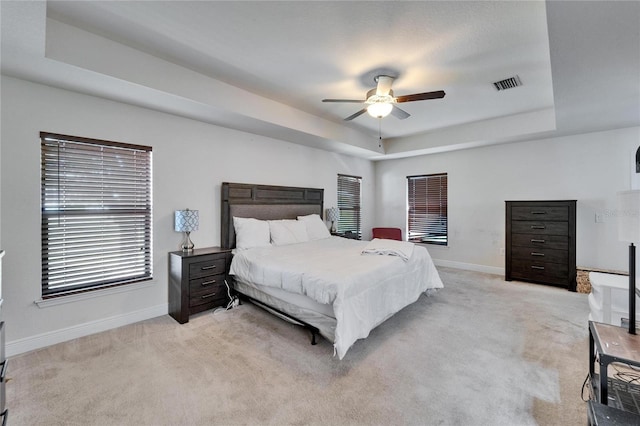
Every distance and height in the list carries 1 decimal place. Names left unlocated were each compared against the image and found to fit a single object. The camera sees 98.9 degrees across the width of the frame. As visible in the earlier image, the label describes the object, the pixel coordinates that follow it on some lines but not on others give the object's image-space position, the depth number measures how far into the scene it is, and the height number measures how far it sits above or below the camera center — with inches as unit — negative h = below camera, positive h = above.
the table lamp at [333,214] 222.7 -1.3
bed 96.8 -23.3
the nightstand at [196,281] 126.4 -33.3
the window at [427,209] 237.3 +3.3
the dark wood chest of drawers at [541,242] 167.0 -18.9
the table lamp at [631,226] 63.8 -3.2
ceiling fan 118.5 +49.7
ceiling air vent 126.3 +61.8
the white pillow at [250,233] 152.0 -11.8
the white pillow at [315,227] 186.7 -10.2
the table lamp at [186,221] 135.3 -4.3
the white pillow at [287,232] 164.4 -12.2
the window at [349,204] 246.4 +8.1
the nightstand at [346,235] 222.5 -18.3
